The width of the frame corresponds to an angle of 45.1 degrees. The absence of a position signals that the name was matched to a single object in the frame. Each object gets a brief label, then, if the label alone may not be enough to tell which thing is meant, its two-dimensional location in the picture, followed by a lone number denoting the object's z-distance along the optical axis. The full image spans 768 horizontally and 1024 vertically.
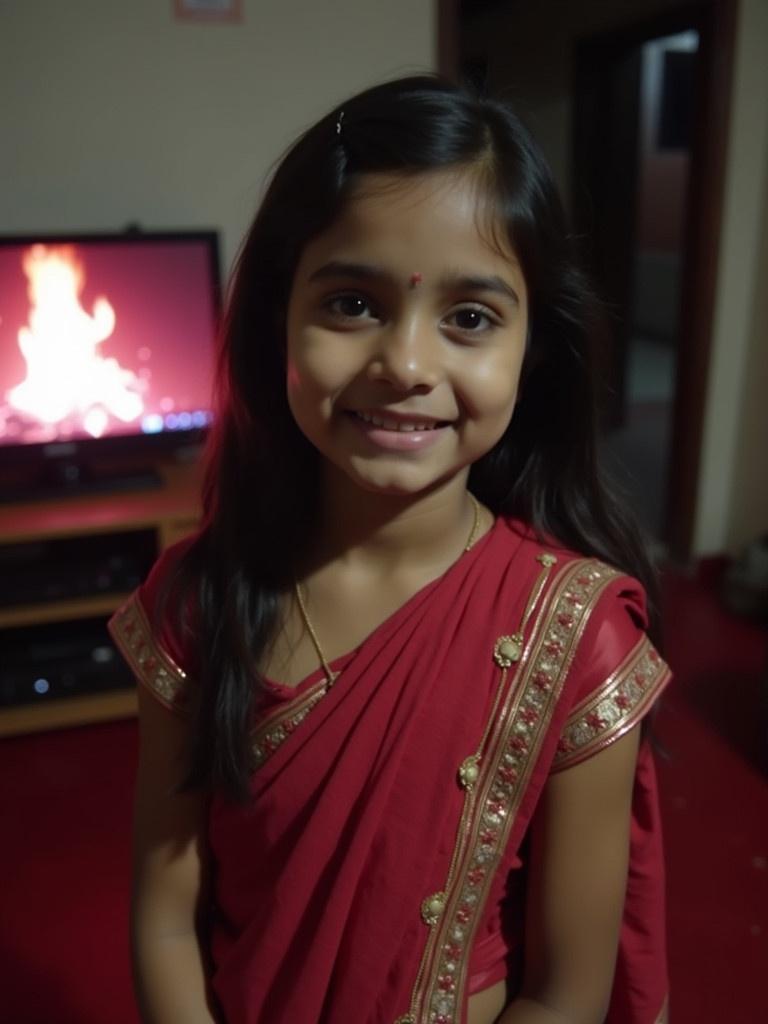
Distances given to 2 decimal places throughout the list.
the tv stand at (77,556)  2.11
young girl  0.68
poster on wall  2.21
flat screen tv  2.14
